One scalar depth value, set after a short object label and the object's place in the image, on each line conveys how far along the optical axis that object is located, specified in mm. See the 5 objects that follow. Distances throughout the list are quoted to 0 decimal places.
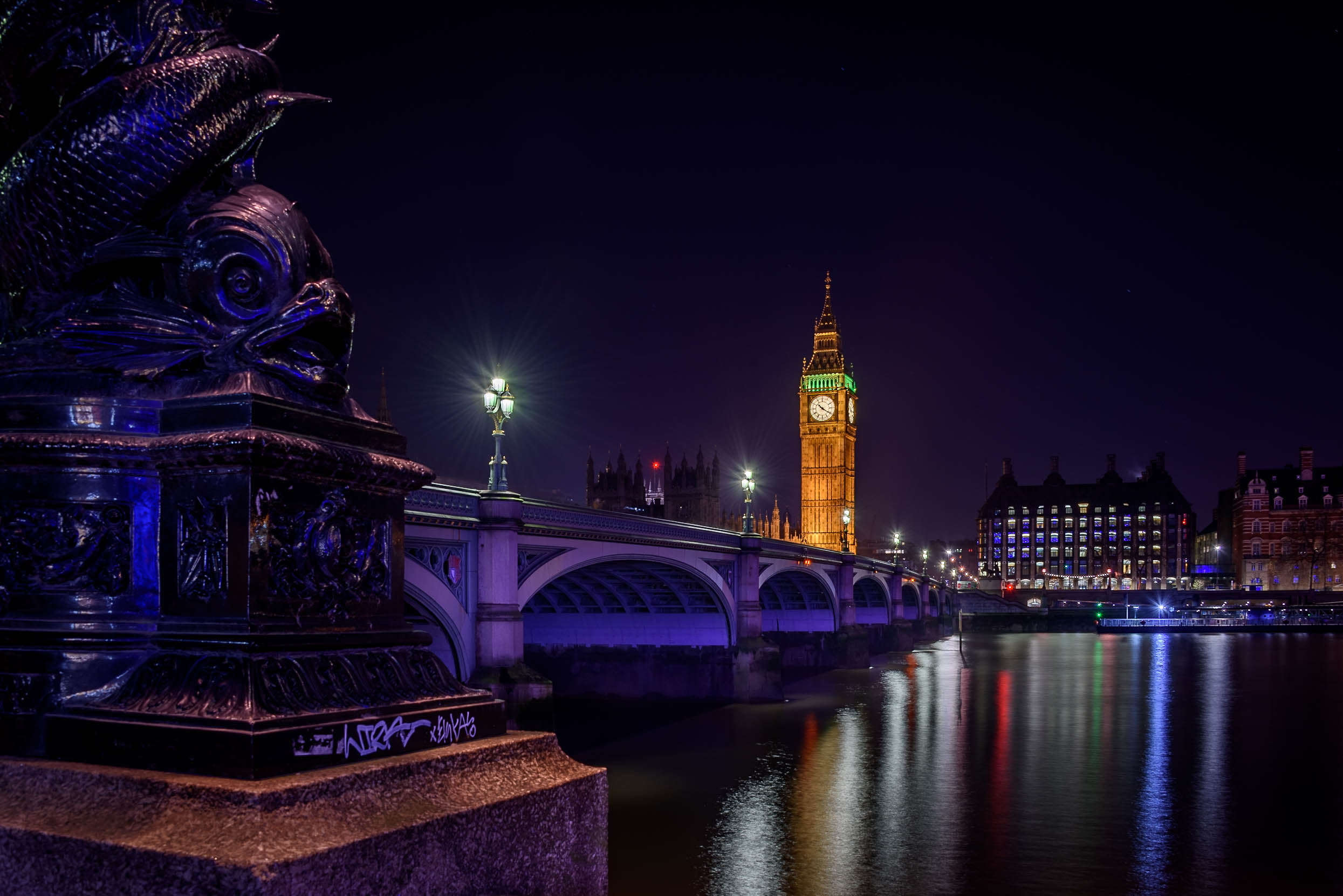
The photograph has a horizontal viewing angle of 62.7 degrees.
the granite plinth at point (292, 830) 3027
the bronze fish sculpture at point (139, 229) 4059
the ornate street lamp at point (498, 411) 24328
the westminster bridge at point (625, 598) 25109
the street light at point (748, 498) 47812
